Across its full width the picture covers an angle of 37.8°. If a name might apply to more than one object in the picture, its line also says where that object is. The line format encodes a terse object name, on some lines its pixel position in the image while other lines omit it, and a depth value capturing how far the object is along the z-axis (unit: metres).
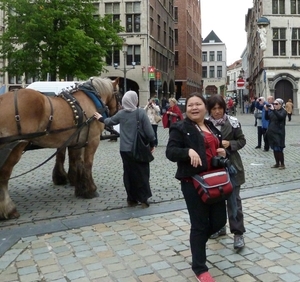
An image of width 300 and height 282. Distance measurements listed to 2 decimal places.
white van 16.97
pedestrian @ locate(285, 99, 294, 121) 29.58
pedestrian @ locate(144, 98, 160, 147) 14.61
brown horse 5.73
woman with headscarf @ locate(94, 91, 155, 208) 6.52
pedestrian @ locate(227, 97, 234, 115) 36.22
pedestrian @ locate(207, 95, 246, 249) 4.62
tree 24.48
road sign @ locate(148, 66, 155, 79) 38.37
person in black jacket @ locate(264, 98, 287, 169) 10.17
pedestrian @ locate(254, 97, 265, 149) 14.00
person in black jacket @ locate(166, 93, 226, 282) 3.81
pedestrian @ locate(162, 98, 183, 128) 14.43
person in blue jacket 13.34
